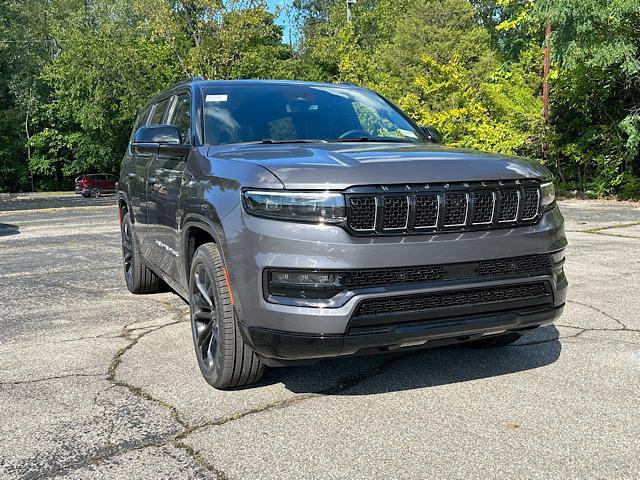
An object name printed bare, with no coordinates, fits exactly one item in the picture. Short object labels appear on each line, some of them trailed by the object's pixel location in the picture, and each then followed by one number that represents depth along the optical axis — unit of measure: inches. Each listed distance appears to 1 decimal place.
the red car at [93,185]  1430.9
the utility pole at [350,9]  2138.3
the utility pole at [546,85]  848.3
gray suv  121.0
